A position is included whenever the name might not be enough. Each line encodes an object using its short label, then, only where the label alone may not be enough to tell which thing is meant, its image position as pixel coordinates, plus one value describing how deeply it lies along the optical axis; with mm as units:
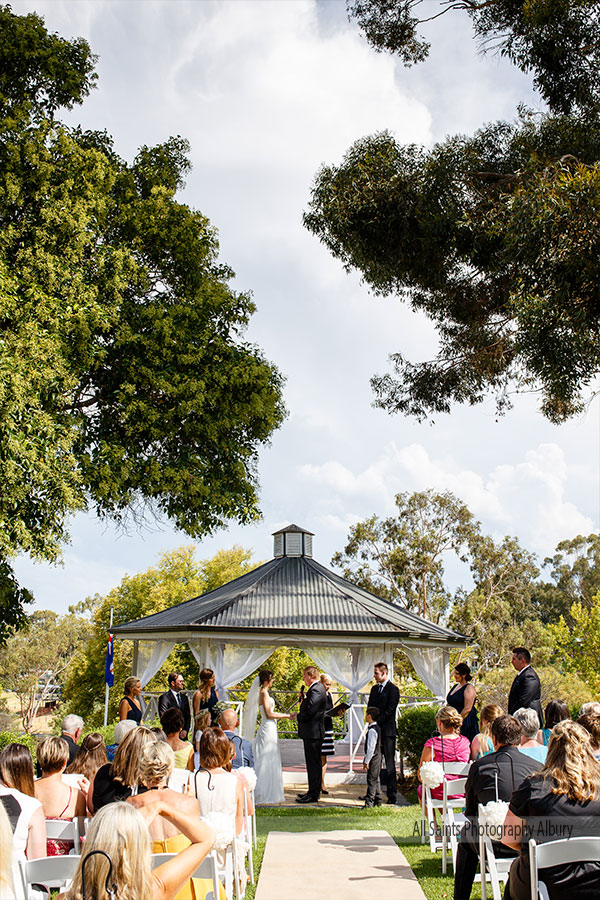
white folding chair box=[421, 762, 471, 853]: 7934
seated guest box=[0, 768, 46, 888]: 4652
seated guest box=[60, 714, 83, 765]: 7812
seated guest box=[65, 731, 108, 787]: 6551
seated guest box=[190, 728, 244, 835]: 6043
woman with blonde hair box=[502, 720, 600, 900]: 4250
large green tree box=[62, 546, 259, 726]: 34250
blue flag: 25688
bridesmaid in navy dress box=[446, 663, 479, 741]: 10266
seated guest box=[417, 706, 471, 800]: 8000
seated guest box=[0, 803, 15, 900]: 2734
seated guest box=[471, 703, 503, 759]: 7193
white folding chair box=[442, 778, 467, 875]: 7363
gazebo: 15211
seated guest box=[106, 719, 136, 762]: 7223
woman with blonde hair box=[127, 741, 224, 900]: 4176
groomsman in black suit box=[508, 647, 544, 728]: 9203
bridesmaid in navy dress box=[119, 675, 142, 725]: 9914
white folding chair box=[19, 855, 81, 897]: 3998
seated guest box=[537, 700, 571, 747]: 7301
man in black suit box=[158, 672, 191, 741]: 10898
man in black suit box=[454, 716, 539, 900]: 5707
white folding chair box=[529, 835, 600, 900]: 4000
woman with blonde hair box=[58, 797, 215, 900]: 2920
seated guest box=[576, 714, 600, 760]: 6176
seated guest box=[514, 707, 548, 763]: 6512
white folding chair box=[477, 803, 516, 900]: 5254
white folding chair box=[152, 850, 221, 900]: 4168
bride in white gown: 12789
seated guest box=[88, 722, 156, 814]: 4605
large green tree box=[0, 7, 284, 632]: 15938
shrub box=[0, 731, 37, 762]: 13675
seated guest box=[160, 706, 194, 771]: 7270
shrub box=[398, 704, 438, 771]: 14281
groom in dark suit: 11961
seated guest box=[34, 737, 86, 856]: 5828
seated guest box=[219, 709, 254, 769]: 8266
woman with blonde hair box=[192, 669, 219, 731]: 11688
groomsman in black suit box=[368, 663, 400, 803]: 12148
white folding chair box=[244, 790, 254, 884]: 7320
